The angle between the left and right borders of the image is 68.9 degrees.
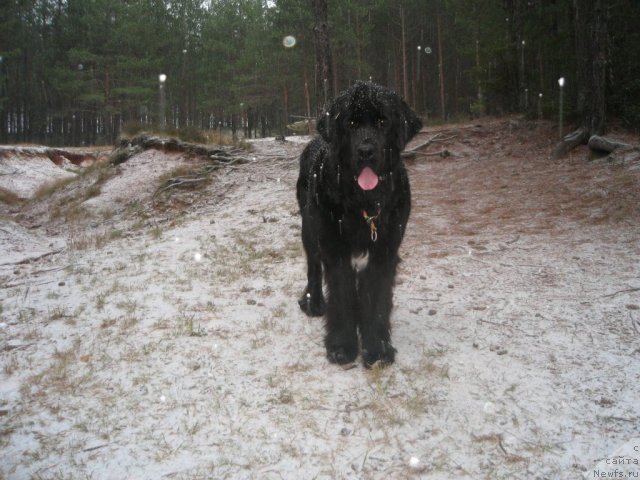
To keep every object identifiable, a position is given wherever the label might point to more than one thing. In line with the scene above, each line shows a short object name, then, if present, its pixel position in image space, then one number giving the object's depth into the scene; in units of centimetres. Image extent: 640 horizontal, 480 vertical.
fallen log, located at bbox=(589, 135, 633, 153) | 852
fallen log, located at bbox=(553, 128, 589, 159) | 965
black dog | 316
